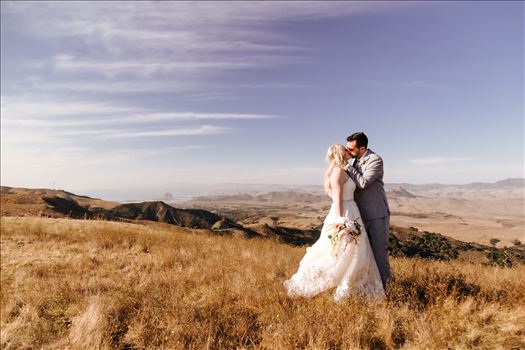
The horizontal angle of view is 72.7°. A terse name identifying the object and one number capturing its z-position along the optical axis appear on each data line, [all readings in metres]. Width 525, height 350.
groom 5.65
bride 5.47
